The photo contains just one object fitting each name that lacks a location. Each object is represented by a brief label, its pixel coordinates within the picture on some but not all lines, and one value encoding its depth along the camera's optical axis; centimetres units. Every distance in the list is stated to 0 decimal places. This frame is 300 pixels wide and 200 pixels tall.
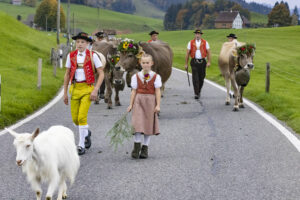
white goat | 558
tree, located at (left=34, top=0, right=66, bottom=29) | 13750
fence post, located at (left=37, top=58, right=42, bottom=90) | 1723
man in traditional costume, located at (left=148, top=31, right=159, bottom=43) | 1819
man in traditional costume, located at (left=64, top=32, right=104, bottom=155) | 884
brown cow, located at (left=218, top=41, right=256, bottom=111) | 1439
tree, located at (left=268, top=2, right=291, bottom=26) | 14850
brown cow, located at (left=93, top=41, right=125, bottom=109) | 1352
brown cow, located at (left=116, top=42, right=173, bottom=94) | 1214
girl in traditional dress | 866
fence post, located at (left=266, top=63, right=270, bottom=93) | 1720
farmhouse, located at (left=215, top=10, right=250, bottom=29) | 19438
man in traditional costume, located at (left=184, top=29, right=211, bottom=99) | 1672
